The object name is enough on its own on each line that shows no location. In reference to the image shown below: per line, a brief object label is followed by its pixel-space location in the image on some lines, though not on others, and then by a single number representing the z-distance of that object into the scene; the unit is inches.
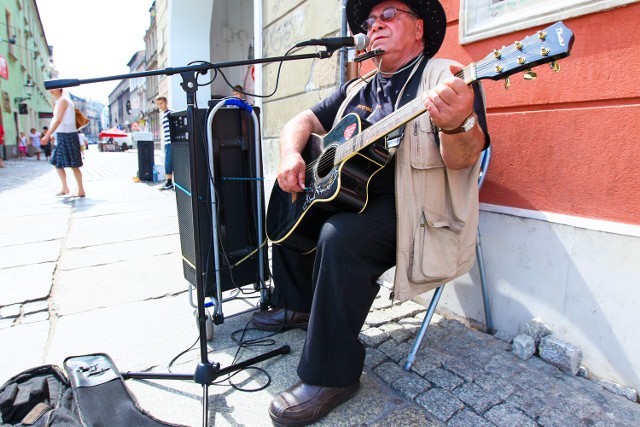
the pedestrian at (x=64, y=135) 220.4
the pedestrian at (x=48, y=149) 779.4
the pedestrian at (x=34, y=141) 812.6
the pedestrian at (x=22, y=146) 783.9
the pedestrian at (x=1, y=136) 577.8
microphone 62.5
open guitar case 52.6
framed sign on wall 68.2
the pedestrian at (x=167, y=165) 270.2
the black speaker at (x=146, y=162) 331.0
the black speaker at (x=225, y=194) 79.9
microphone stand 57.9
